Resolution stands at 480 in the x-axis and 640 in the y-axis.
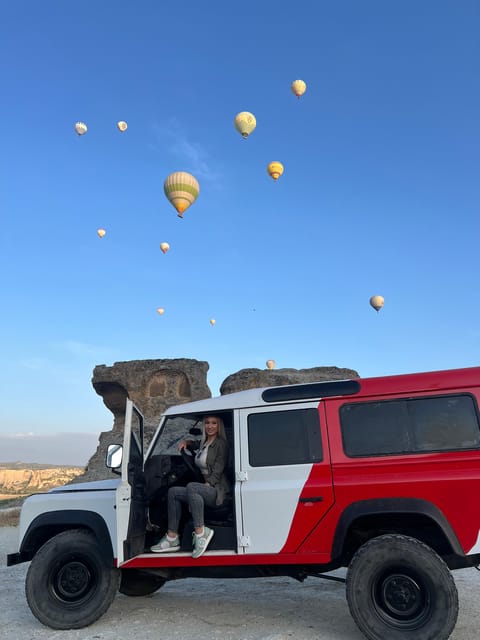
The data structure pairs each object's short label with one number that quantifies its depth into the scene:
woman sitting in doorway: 5.10
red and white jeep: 4.51
